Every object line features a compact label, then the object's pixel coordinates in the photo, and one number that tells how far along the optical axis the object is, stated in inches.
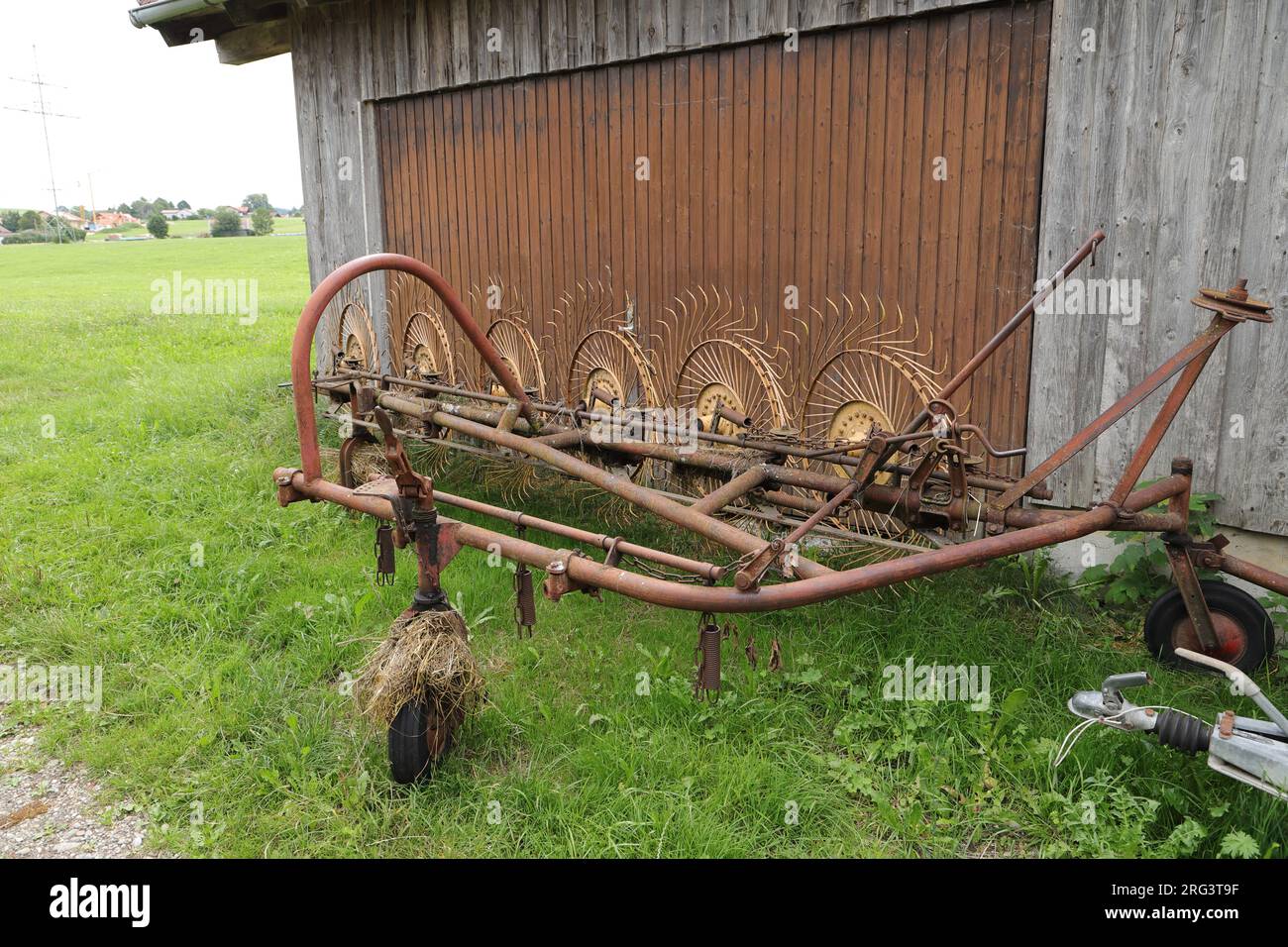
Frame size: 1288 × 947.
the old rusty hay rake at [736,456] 122.6
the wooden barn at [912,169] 165.0
